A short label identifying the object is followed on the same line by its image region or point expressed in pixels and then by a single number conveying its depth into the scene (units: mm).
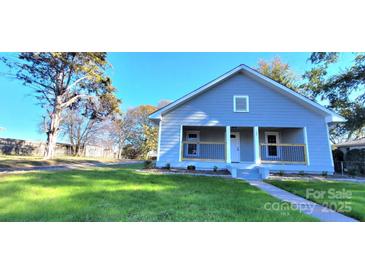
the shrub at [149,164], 9632
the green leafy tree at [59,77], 12493
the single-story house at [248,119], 9008
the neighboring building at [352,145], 16002
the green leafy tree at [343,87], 13070
